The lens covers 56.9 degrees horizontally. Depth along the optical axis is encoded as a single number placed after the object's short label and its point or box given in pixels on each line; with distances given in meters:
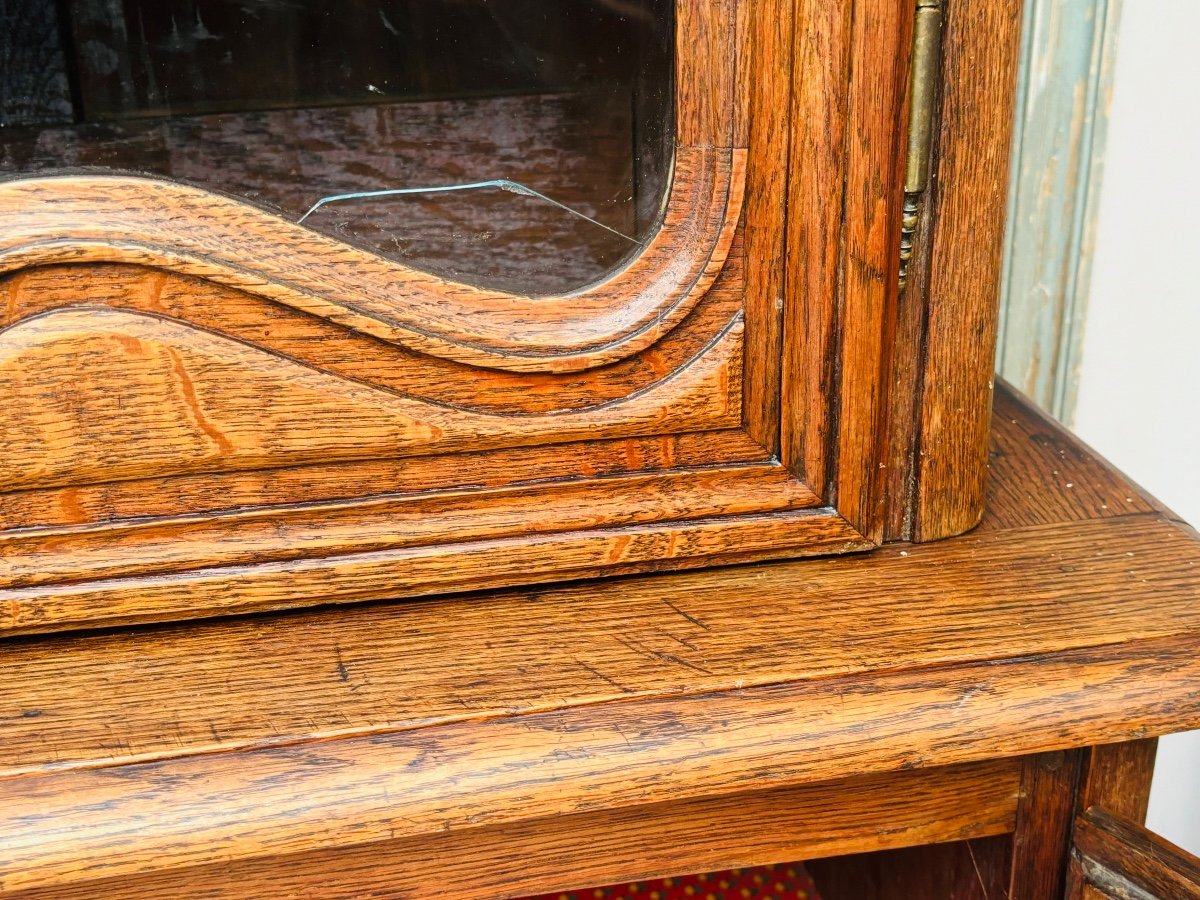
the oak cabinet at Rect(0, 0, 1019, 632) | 0.46
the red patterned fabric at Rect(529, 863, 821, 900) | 0.81
